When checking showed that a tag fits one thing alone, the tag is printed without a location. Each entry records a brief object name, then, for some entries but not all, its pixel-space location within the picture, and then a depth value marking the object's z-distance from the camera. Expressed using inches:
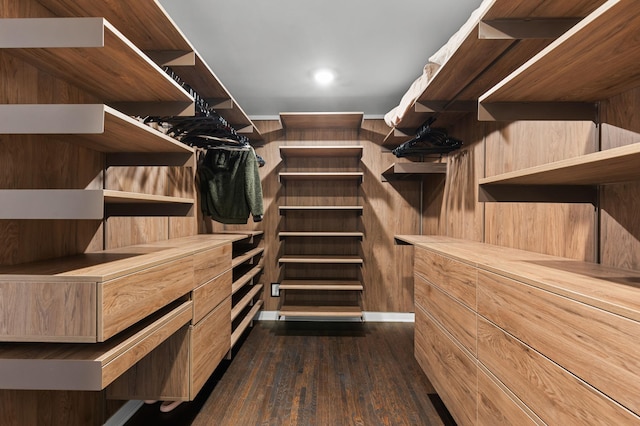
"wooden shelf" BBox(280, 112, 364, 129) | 117.0
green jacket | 96.6
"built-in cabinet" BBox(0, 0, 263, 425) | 34.1
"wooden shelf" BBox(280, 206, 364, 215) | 114.5
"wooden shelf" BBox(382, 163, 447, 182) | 99.6
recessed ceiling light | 97.3
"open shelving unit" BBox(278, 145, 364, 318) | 130.2
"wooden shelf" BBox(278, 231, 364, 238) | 117.6
